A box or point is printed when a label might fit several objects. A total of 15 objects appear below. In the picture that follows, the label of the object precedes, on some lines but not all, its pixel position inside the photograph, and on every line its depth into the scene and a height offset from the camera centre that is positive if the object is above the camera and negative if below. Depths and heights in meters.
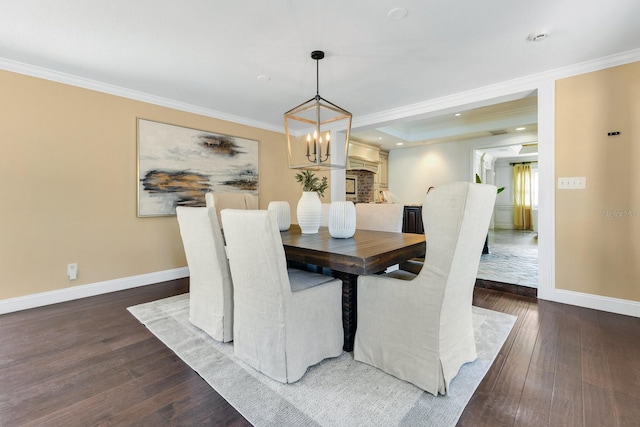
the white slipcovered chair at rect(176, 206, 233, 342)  1.88 -0.40
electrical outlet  2.87 -0.58
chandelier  2.15 +1.13
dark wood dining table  1.48 -0.23
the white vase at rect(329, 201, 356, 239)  2.08 -0.05
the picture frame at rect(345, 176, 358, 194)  6.44 +0.66
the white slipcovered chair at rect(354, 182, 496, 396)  1.30 -0.47
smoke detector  2.16 +1.37
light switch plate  2.67 +0.29
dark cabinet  5.00 -0.12
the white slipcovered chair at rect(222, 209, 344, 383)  1.47 -0.53
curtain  8.64 +0.53
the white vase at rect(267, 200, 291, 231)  2.53 +0.00
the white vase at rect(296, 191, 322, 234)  2.33 +0.02
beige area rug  1.27 -0.91
